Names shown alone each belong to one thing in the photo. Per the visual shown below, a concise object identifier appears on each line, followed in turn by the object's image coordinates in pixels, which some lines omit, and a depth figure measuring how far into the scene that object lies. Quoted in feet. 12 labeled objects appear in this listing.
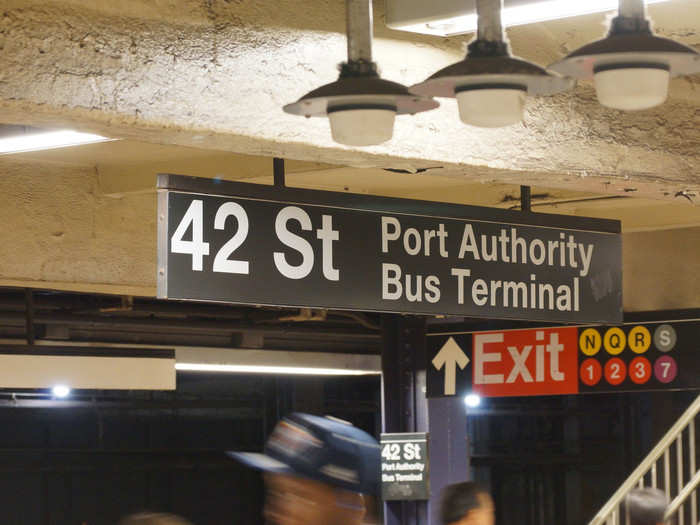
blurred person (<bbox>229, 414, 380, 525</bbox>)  14.83
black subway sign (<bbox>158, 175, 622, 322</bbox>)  23.25
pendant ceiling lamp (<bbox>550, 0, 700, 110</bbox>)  15.17
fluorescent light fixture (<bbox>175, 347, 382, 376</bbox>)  61.62
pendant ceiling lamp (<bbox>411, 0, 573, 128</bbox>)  16.16
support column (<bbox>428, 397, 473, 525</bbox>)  60.18
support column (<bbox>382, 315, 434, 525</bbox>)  57.62
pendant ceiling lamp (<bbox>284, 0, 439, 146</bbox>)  17.07
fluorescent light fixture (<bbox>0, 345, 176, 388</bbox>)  46.24
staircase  42.04
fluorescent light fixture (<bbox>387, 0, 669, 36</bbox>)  21.04
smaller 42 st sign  56.75
